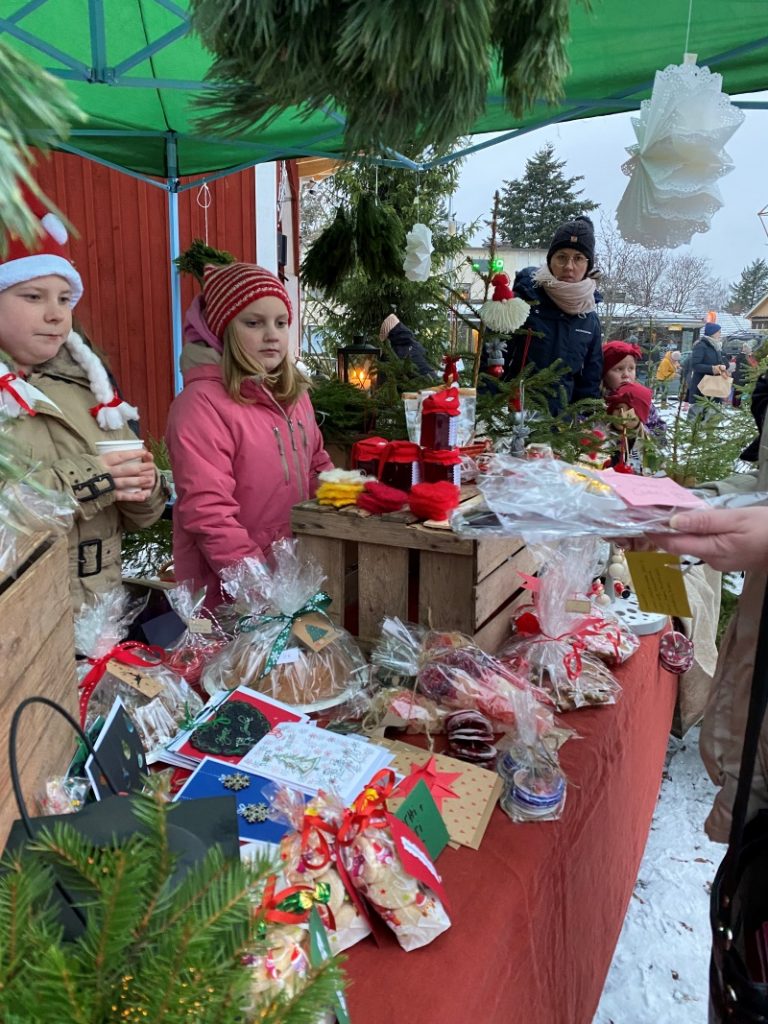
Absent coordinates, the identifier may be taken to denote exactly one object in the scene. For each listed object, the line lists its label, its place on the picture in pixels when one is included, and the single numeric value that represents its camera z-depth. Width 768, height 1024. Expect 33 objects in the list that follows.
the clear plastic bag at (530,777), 1.21
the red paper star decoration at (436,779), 1.19
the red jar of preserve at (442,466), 1.64
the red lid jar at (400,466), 1.70
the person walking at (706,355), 10.82
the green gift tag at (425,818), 1.02
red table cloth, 0.88
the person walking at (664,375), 7.92
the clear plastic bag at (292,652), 1.43
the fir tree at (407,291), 10.18
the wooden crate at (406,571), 1.58
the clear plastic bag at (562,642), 1.63
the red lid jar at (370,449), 1.75
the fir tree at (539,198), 26.30
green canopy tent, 2.60
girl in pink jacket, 2.14
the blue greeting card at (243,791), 1.02
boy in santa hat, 1.68
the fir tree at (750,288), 35.47
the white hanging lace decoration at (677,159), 1.98
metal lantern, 3.32
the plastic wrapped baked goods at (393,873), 0.90
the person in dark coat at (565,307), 3.62
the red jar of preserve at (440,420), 1.60
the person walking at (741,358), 16.64
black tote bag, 0.59
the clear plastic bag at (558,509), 1.02
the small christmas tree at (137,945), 0.46
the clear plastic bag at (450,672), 1.43
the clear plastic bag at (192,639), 1.52
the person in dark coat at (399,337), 5.52
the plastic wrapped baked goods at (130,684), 1.26
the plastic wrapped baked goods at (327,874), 0.89
